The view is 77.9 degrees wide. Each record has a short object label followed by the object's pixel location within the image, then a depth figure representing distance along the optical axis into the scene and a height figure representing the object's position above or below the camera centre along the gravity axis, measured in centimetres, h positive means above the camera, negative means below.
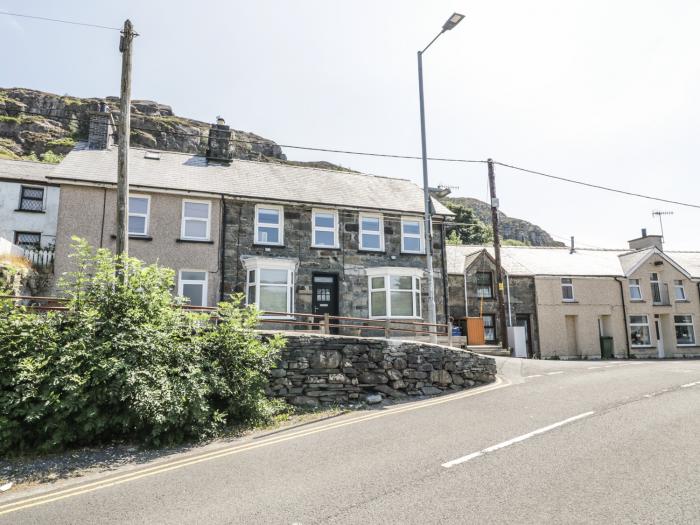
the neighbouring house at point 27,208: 2408 +630
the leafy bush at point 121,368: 796 -98
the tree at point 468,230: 6306 +1221
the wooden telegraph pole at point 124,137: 1031 +446
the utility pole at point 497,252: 2209 +326
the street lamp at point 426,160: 1380 +520
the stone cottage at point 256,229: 1708 +370
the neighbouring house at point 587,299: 2814 +77
